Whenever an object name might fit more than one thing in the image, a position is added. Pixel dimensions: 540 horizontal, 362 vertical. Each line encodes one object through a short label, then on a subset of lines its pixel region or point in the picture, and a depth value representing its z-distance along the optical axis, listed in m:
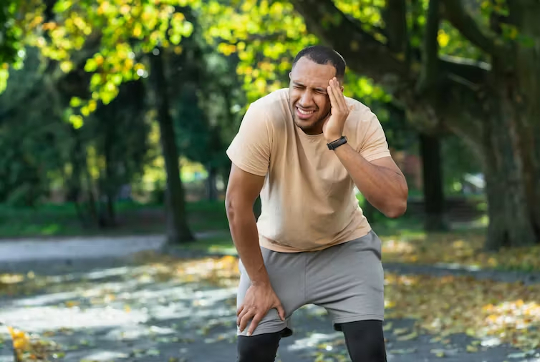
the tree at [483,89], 14.52
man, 3.60
